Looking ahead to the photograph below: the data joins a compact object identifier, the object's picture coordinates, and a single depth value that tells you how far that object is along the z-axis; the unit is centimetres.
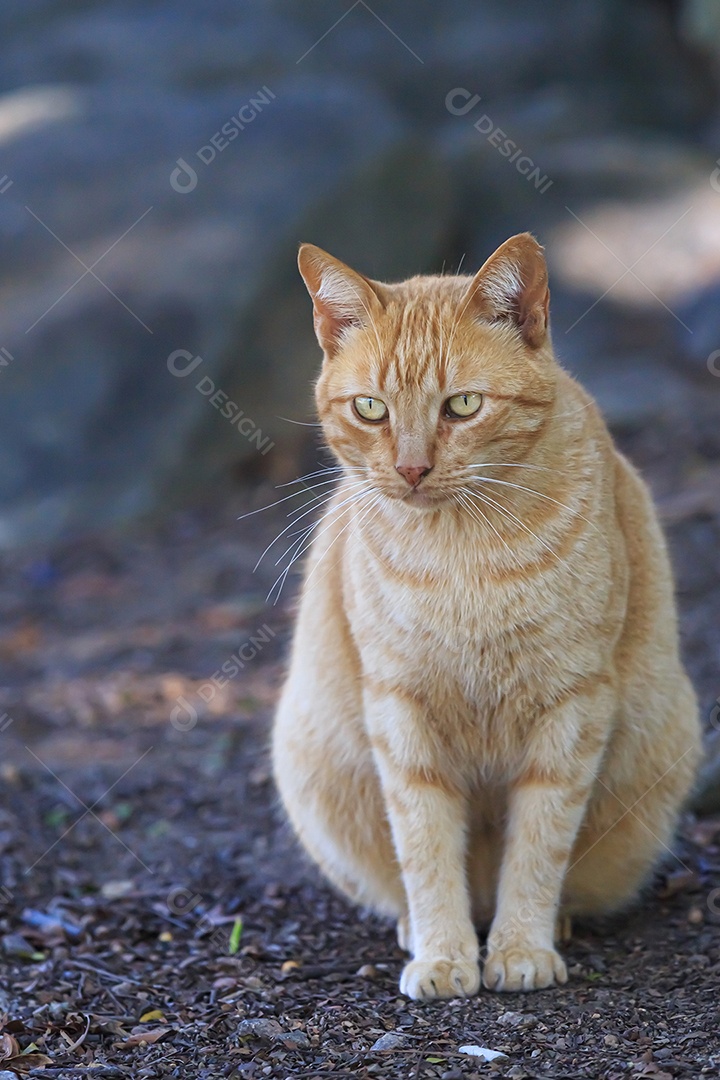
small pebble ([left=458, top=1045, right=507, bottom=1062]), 527
